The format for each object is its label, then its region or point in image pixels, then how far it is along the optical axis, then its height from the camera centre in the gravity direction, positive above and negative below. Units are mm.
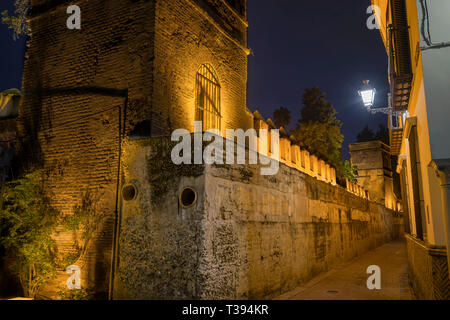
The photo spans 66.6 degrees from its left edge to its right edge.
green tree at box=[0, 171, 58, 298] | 7387 -297
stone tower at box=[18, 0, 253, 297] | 7352 +2964
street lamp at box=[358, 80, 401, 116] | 15062 +5283
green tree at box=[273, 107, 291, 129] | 35066 +10211
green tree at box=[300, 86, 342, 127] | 34759 +11242
